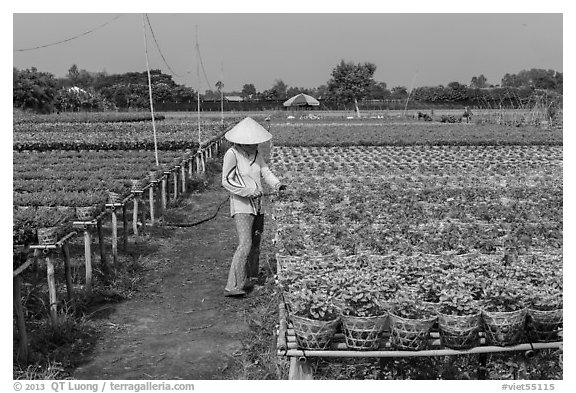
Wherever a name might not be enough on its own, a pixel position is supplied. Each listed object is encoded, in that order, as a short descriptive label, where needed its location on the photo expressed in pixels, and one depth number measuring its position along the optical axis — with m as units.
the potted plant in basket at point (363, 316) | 4.14
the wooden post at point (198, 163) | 15.66
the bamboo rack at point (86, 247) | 4.70
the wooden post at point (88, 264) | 6.36
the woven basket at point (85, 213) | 6.70
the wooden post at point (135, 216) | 8.98
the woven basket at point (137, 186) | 8.94
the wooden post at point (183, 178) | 13.02
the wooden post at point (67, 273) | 5.98
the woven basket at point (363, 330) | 4.14
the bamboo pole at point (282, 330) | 4.21
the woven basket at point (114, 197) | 7.69
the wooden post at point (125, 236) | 8.00
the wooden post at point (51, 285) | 5.42
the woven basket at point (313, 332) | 4.12
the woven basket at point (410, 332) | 4.14
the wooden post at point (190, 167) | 14.36
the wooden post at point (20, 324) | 4.64
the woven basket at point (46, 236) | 5.54
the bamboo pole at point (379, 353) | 4.16
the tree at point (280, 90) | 67.06
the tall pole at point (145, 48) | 12.10
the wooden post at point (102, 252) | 7.07
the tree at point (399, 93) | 58.38
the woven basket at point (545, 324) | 4.28
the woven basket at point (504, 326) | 4.23
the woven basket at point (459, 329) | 4.16
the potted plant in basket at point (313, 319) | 4.13
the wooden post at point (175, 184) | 12.15
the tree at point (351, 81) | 61.25
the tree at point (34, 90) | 42.06
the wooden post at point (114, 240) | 7.22
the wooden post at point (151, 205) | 9.89
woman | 6.33
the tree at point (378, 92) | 61.75
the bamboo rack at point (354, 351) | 4.17
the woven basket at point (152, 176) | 10.02
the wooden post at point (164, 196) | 10.69
